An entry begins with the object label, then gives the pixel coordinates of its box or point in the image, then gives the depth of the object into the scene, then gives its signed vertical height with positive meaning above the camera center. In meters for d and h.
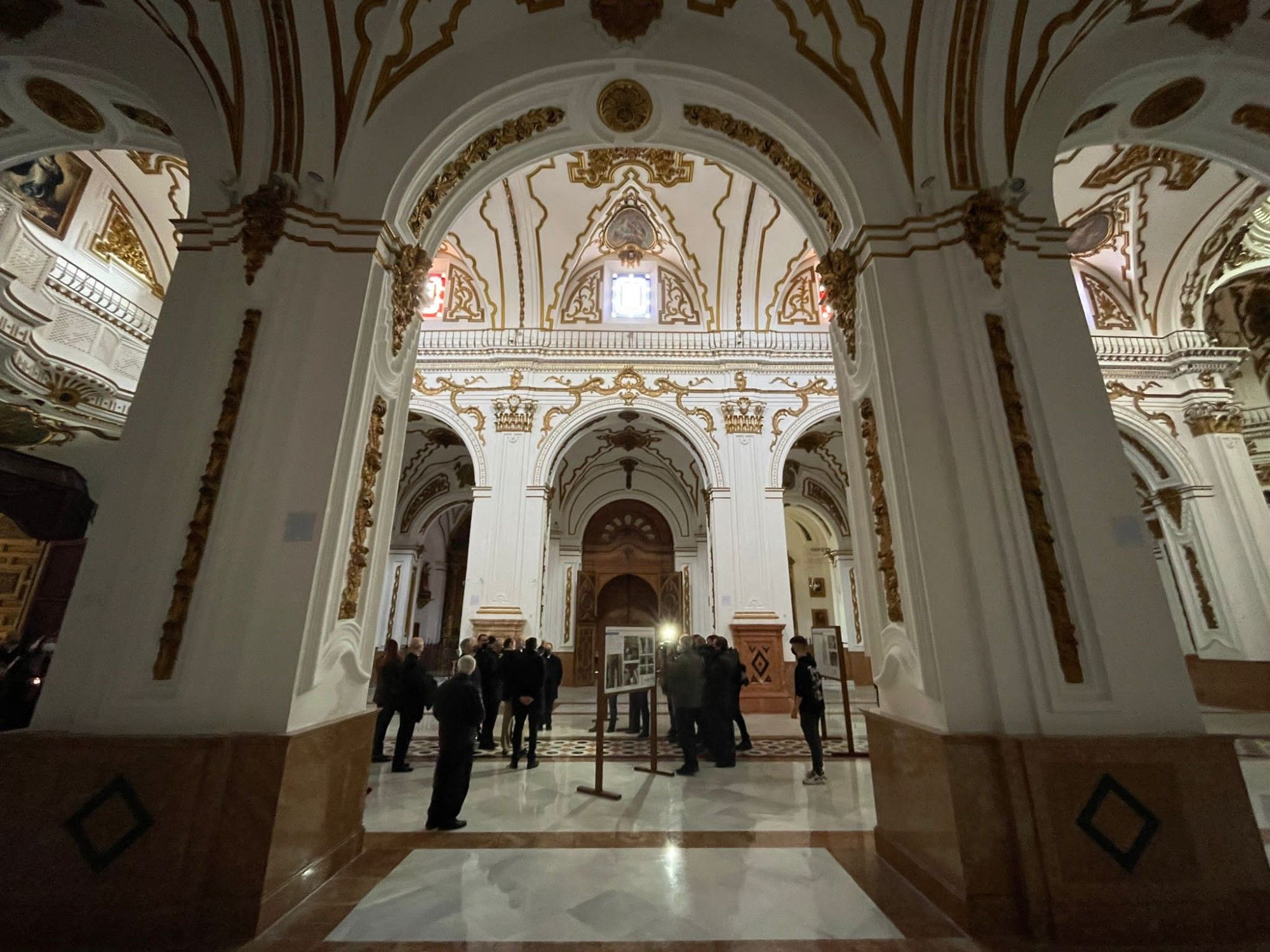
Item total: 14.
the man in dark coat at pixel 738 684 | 6.11 -0.44
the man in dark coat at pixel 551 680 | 7.50 -0.48
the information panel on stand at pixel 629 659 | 5.18 -0.15
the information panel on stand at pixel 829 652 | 5.98 -0.08
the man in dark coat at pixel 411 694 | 5.67 -0.50
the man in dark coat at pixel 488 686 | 6.29 -0.47
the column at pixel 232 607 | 2.44 +0.18
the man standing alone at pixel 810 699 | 4.93 -0.49
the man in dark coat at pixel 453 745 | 3.75 -0.67
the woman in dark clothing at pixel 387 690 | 5.73 -0.47
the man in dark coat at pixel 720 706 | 5.65 -0.64
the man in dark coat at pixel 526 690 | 5.53 -0.45
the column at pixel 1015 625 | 2.43 +0.10
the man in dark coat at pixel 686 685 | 5.61 -0.41
